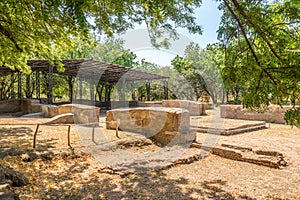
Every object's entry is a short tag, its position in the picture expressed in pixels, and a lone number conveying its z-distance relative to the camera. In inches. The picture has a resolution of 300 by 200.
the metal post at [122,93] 840.9
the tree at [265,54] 94.0
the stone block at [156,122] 280.7
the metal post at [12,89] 829.0
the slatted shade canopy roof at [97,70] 576.1
